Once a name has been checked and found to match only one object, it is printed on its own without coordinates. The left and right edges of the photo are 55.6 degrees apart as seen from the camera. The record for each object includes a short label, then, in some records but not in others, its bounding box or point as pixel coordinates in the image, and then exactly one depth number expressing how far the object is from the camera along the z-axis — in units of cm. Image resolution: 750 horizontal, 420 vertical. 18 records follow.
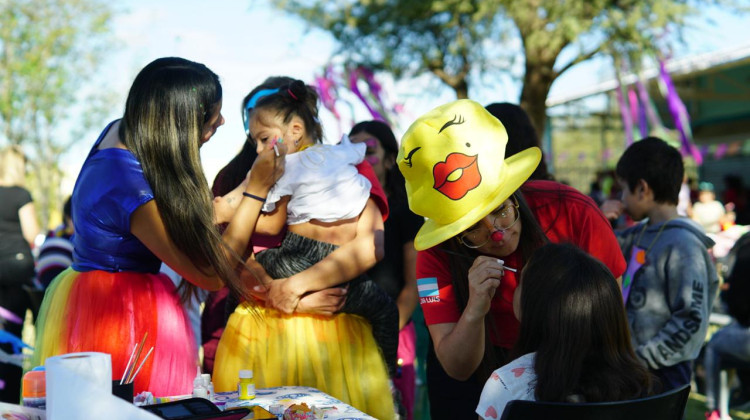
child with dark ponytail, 246
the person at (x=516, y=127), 253
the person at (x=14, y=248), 504
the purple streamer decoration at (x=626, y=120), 1380
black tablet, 151
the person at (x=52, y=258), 499
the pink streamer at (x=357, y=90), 1275
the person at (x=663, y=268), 297
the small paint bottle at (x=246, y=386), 194
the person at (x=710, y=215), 768
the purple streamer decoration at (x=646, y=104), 1342
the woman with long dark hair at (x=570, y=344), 160
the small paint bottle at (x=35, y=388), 158
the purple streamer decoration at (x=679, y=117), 1286
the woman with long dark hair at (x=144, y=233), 200
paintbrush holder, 159
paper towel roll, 130
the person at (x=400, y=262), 341
